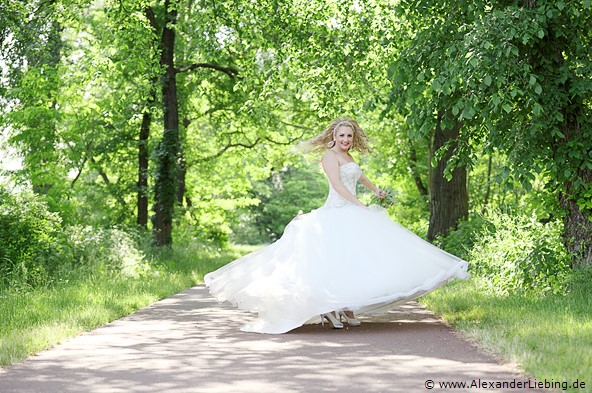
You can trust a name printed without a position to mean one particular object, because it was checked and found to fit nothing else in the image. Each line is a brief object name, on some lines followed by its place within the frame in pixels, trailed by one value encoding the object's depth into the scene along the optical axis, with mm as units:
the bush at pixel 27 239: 14527
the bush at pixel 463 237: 17828
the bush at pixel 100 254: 16302
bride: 9195
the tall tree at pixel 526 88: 9789
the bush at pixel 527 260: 11266
